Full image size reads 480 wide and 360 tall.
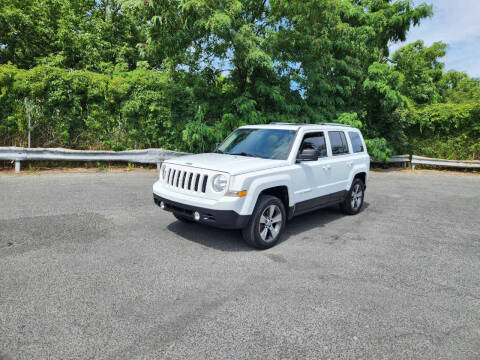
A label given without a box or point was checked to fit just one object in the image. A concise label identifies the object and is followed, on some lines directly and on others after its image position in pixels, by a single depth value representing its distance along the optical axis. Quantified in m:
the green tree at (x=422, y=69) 17.84
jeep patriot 4.67
